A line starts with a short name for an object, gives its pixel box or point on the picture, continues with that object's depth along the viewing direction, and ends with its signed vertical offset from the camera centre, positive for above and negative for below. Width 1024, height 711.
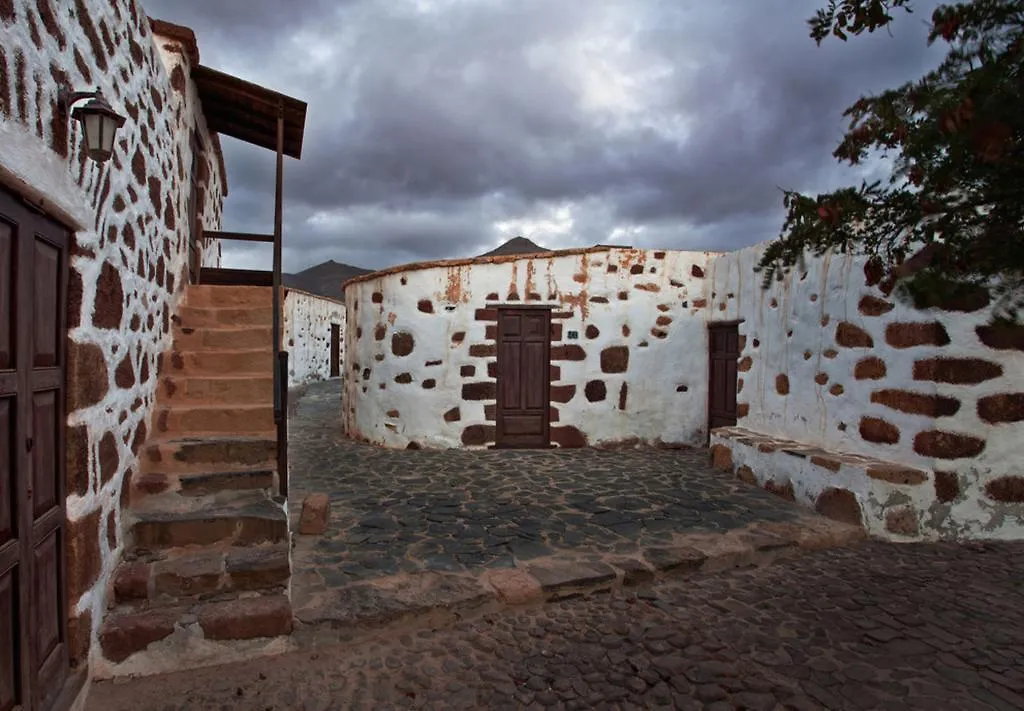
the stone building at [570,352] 6.14 -0.03
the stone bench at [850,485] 3.82 -0.97
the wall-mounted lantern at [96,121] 1.97 +0.79
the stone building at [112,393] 1.67 -0.21
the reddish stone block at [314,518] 3.60 -1.06
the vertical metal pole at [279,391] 3.53 -0.27
